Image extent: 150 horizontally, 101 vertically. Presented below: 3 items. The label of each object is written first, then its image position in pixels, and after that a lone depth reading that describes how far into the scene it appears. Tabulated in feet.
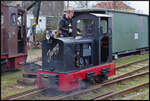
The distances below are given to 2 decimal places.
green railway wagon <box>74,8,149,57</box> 40.32
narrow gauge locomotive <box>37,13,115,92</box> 20.53
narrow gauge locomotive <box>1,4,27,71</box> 30.53
